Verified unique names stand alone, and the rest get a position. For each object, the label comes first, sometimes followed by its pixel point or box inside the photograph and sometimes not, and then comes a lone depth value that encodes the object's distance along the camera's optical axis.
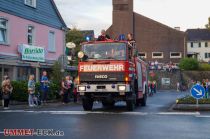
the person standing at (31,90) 22.16
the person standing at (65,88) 25.56
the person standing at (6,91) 20.50
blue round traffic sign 18.78
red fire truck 17.59
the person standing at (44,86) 23.87
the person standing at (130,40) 19.08
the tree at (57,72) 29.38
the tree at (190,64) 71.88
